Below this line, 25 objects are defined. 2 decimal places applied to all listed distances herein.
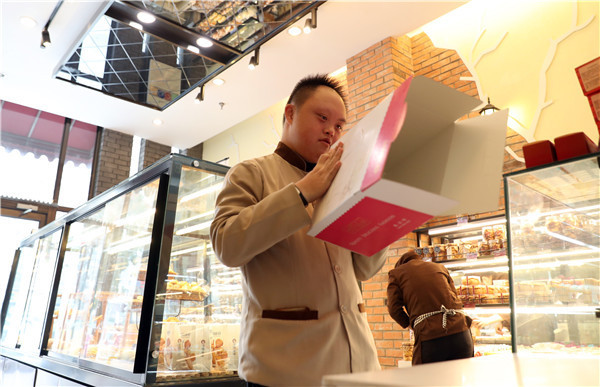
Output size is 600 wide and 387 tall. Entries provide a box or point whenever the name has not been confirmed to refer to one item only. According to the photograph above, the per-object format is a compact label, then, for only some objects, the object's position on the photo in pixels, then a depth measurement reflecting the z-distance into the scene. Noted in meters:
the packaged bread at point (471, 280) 4.30
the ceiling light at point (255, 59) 5.31
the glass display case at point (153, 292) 2.26
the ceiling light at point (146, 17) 4.05
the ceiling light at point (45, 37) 5.06
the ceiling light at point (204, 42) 4.36
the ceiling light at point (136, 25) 4.25
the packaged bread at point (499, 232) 4.12
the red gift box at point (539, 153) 1.38
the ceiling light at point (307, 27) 4.70
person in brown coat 3.08
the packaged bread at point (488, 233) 4.22
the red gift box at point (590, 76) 1.40
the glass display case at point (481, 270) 4.08
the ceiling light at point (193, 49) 4.50
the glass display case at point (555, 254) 1.30
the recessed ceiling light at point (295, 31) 5.04
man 1.04
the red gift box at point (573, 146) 1.31
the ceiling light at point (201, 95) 6.34
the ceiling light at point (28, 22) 4.96
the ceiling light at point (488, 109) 4.06
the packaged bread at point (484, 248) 4.21
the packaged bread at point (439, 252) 4.60
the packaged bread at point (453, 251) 4.49
